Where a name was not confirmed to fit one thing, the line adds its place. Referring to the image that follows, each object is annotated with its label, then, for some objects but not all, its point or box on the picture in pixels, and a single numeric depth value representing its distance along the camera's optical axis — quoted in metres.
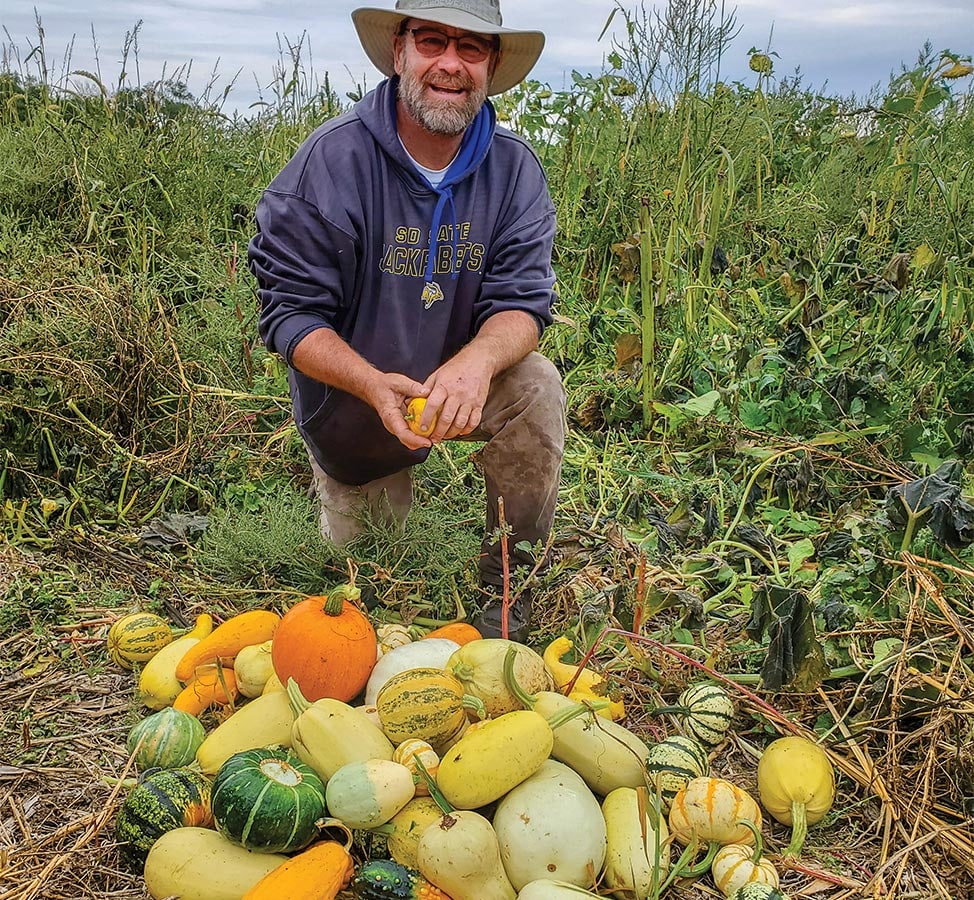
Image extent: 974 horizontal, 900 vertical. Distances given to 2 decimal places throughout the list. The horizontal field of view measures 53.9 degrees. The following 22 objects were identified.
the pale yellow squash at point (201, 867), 1.90
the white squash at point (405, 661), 2.43
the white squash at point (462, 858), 1.86
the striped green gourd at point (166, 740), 2.34
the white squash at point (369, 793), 1.95
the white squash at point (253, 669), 2.51
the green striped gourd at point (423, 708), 2.14
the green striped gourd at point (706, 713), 2.44
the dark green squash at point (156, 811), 2.06
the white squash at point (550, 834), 1.94
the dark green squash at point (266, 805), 1.92
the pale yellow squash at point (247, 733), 2.22
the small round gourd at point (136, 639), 2.80
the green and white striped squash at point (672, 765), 2.18
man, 3.08
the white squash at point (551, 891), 1.83
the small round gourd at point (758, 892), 1.91
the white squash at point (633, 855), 1.98
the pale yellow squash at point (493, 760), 1.97
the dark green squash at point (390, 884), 1.88
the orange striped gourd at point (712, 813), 2.05
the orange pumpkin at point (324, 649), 2.35
